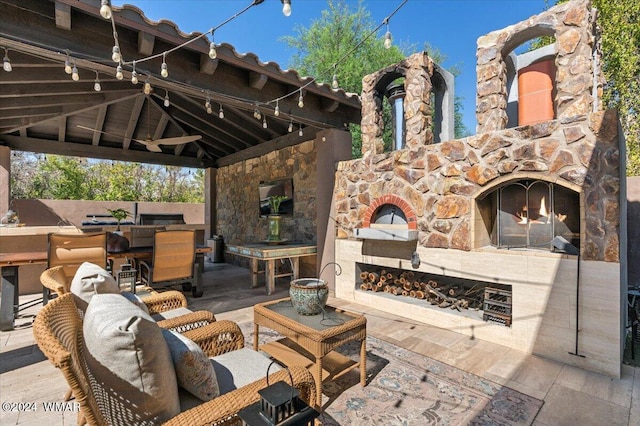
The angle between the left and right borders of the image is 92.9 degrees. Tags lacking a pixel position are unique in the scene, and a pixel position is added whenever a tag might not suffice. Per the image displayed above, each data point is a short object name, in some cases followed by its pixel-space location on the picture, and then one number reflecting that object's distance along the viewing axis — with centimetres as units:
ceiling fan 544
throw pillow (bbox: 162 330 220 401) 137
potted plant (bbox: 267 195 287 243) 565
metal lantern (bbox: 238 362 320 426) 108
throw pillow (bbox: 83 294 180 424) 111
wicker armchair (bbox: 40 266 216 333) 218
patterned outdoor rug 205
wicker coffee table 214
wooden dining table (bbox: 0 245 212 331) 348
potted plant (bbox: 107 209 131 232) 520
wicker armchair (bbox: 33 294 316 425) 100
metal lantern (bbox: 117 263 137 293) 353
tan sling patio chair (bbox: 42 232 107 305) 355
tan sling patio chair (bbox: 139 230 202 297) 425
